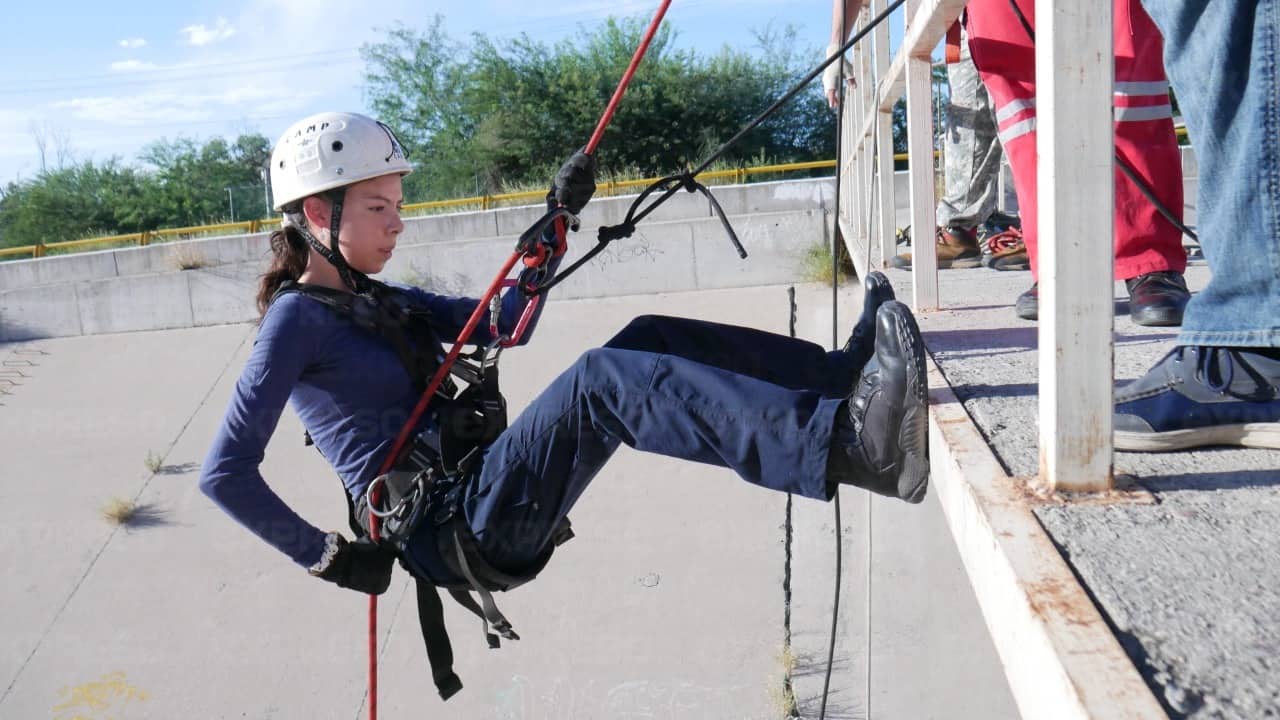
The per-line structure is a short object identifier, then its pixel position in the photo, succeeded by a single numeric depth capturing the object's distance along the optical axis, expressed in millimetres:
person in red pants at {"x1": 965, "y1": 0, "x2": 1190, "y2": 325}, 2809
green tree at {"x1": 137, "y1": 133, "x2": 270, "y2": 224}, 30250
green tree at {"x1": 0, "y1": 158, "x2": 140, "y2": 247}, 28375
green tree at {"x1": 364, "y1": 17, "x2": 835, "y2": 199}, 23047
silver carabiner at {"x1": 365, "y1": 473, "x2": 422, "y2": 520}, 2578
